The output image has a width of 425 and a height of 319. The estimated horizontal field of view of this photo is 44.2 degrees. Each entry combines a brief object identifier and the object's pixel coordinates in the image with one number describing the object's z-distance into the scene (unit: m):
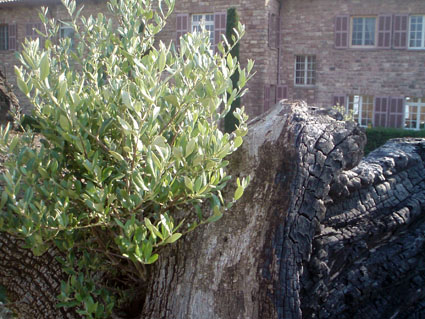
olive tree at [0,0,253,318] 2.05
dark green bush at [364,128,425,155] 16.77
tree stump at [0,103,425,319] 2.47
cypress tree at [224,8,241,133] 18.10
